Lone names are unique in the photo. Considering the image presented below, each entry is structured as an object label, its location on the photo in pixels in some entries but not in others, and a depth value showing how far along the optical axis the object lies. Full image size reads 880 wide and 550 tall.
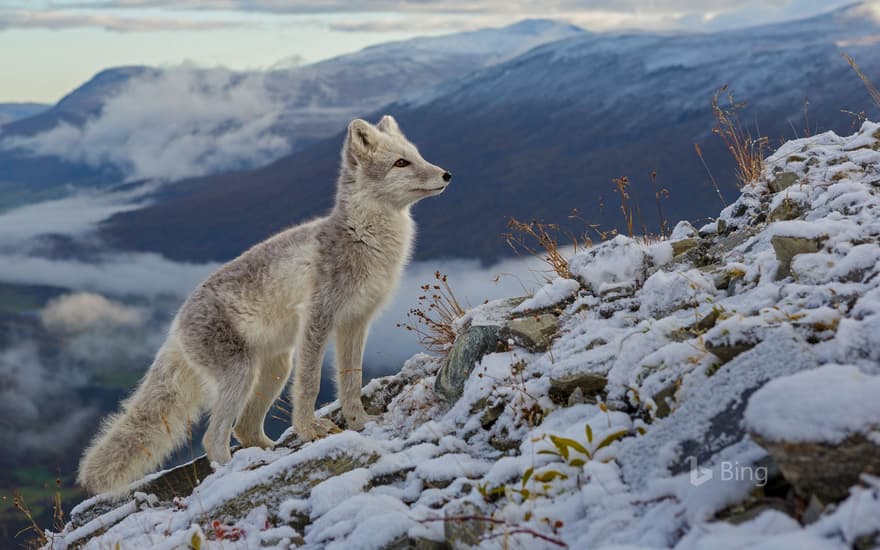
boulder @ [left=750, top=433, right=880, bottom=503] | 3.14
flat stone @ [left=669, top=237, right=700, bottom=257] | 7.43
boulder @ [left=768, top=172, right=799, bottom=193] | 7.36
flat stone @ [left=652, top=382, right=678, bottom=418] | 4.49
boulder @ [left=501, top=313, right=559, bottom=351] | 6.37
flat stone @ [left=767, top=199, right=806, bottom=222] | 6.65
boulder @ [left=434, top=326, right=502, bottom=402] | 6.68
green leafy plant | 4.37
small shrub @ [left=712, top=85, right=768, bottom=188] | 8.39
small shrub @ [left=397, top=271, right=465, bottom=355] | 8.22
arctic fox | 7.46
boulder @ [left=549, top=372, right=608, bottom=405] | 5.23
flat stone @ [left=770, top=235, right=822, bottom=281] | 5.34
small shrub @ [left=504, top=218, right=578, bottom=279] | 7.96
